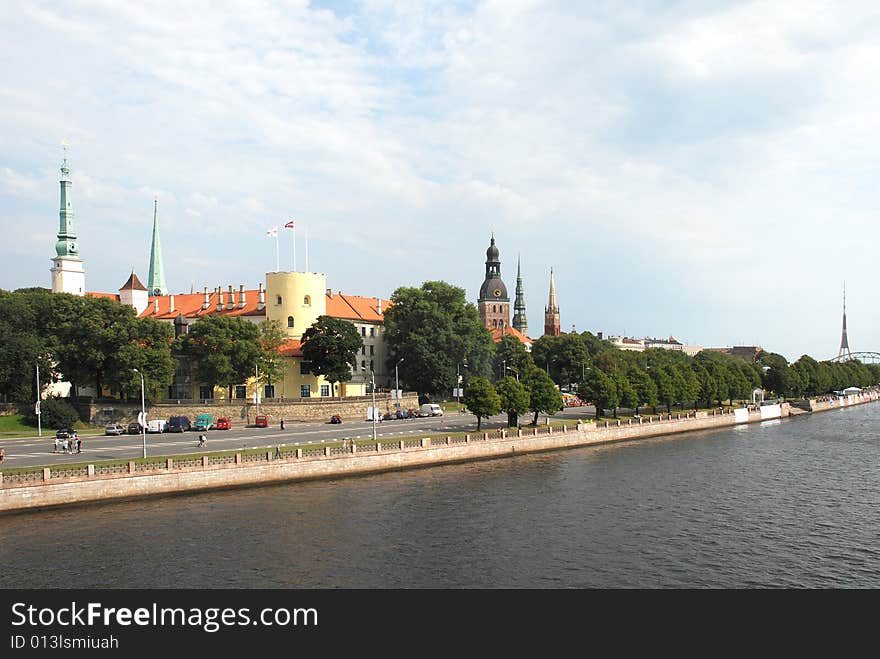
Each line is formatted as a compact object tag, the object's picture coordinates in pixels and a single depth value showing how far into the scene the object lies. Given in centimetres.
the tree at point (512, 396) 8219
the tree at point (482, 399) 7912
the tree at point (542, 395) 8570
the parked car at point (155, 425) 7631
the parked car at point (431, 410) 9600
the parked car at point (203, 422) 7825
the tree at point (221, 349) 8650
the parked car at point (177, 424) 7681
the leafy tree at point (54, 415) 7412
